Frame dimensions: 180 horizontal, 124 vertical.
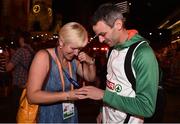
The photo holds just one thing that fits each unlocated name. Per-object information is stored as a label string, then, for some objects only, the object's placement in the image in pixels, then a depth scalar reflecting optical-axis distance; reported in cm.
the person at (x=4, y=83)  485
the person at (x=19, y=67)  255
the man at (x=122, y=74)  98
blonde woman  113
